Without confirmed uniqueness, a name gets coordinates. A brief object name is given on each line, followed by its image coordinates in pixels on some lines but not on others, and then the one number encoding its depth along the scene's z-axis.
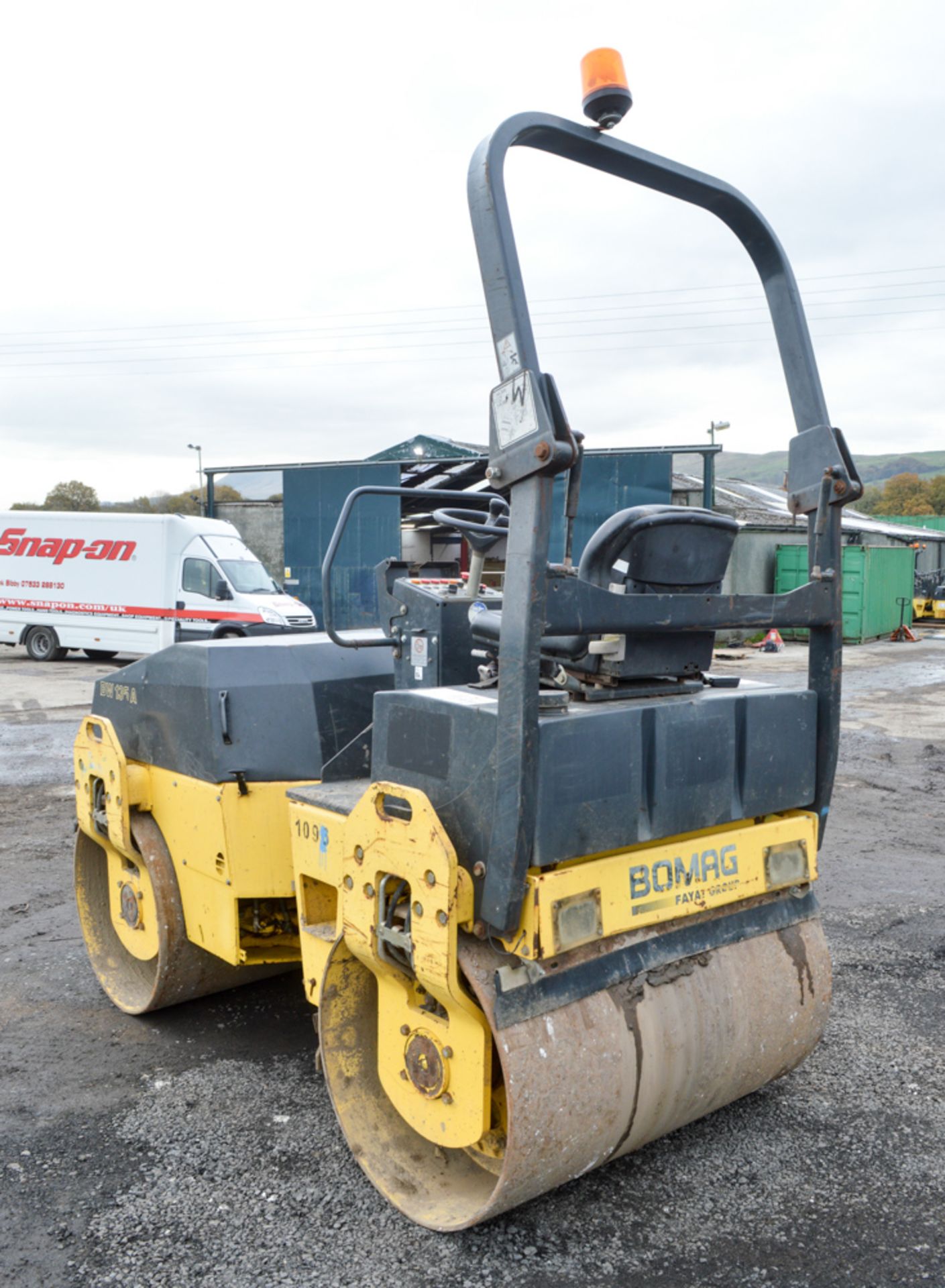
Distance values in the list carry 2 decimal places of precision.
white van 16.28
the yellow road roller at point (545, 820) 2.26
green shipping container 21.08
